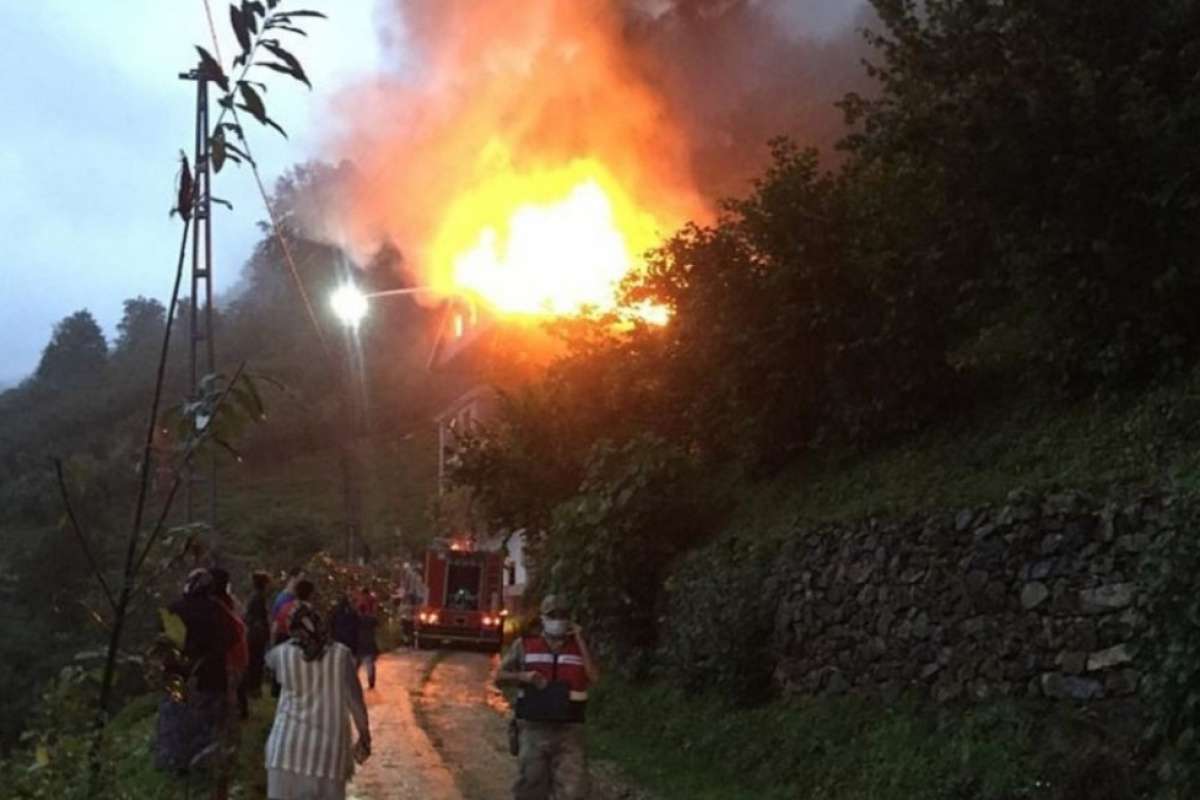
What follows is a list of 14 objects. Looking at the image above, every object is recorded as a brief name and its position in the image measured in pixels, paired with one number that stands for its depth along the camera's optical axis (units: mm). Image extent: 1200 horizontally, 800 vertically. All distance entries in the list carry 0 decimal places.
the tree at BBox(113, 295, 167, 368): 94250
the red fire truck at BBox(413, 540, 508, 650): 35062
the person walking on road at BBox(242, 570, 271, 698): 13430
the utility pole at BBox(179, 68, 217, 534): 15160
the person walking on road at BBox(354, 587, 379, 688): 20003
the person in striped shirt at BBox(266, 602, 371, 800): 6684
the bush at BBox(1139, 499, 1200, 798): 6910
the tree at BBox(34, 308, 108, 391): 99812
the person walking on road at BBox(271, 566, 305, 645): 11195
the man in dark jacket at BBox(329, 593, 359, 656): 17422
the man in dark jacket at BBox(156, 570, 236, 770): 8453
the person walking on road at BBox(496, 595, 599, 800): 8477
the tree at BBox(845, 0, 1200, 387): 11531
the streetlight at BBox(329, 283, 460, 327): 20109
